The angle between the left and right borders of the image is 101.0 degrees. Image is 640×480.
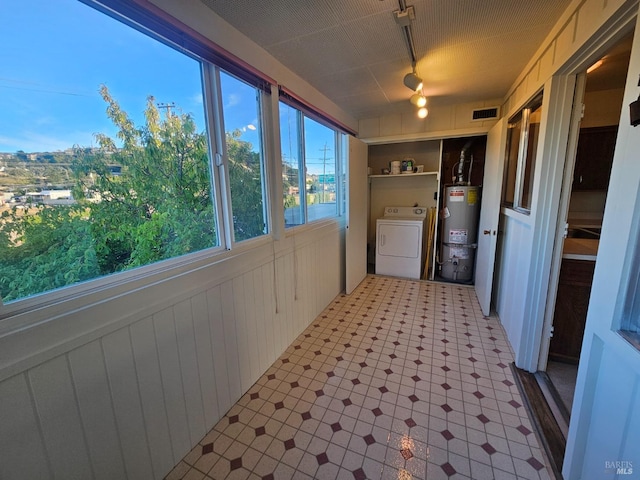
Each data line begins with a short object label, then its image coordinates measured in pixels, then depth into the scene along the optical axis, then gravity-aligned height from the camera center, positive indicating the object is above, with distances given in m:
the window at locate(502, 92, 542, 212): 2.14 +0.25
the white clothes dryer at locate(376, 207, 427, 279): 3.70 -0.80
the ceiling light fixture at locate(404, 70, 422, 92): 2.05 +0.81
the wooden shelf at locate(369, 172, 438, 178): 3.63 +0.17
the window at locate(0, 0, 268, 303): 0.87 +0.19
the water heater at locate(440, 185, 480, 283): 3.42 -0.60
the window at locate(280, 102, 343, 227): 2.28 +0.22
